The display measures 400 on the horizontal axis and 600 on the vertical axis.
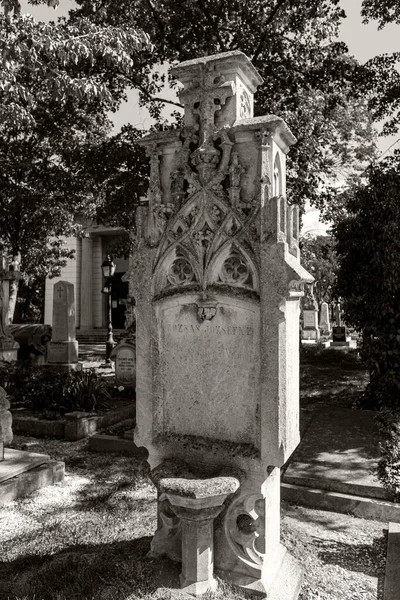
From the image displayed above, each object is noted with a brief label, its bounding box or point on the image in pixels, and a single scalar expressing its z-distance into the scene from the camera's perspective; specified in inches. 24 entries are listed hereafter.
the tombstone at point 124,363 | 443.5
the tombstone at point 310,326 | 1063.6
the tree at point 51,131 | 313.8
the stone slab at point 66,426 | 308.2
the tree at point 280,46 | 448.1
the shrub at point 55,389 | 347.9
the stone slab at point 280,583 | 120.4
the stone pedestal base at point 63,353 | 558.6
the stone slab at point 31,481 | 202.2
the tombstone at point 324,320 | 1189.9
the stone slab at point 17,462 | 210.7
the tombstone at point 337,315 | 1103.3
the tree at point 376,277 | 335.0
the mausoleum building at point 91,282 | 1251.2
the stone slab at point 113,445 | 273.7
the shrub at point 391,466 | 168.9
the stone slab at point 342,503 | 184.4
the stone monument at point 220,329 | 123.0
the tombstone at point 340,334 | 856.9
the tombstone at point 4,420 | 230.1
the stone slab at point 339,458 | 196.2
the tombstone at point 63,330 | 560.1
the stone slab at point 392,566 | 122.3
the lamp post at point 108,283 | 668.7
